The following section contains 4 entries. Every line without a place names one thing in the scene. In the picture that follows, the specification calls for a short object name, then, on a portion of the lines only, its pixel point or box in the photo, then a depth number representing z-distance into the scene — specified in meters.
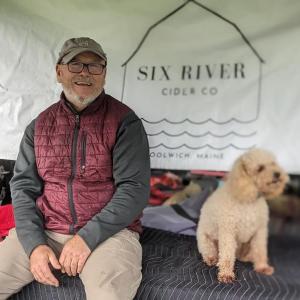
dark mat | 1.61
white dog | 1.75
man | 1.65
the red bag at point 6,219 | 2.07
